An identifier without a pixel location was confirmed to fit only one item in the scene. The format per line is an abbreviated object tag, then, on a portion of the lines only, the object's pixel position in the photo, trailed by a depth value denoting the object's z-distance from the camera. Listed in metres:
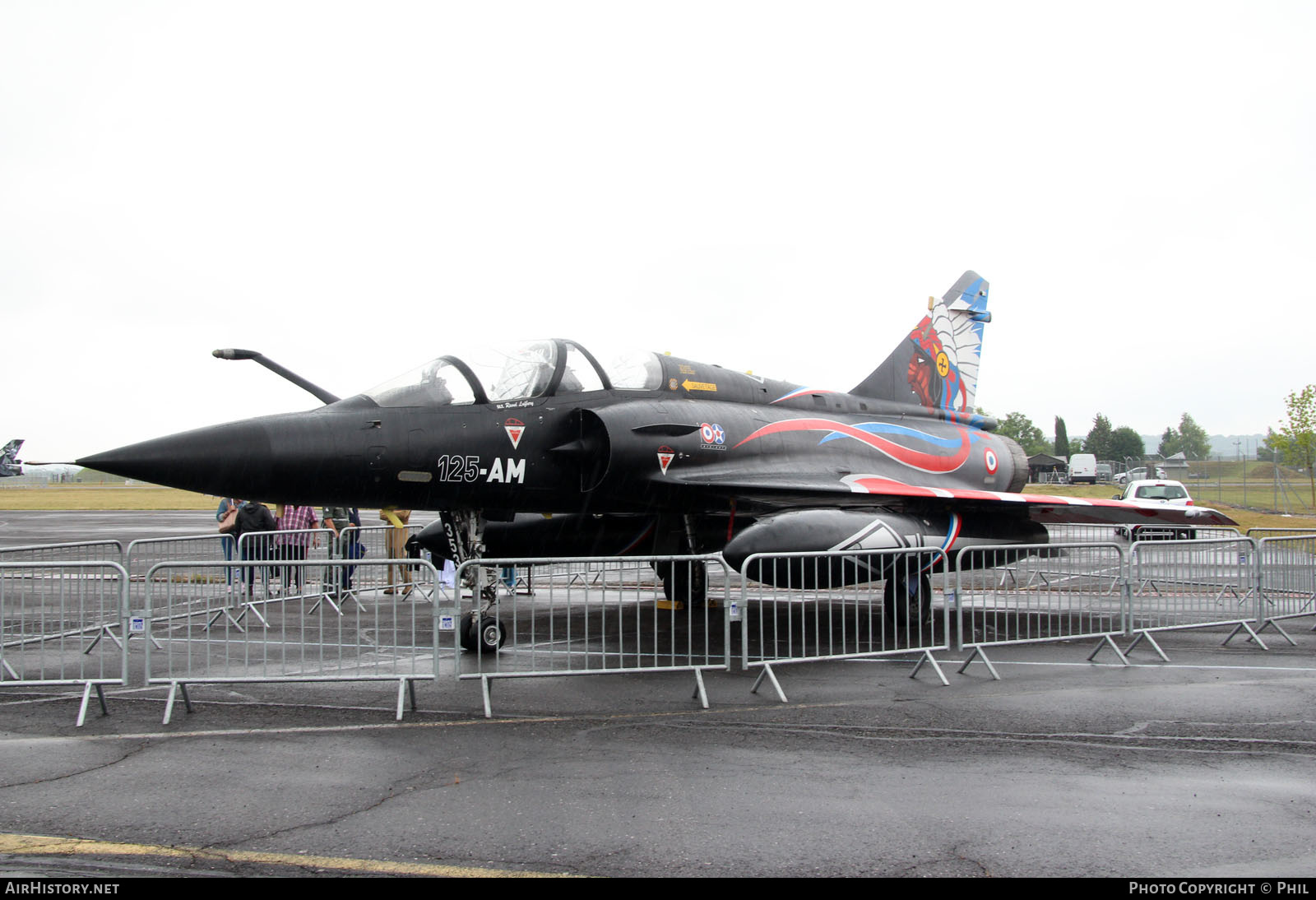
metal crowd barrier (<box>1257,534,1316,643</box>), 10.08
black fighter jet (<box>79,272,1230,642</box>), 7.66
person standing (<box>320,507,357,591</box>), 11.18
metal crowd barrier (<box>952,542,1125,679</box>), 8.02
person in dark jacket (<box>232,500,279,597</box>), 12.23
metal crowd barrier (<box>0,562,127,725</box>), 6.28
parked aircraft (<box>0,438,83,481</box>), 50.16
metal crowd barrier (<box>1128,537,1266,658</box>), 9.27
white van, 71.38
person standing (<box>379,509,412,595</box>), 13.55
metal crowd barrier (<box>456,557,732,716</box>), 6.80
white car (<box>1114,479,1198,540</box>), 25.27
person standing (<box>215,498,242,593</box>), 12.24
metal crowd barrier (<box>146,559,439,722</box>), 6.31
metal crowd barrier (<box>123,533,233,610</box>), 10.21
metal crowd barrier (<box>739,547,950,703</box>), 7.42
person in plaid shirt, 11.23
